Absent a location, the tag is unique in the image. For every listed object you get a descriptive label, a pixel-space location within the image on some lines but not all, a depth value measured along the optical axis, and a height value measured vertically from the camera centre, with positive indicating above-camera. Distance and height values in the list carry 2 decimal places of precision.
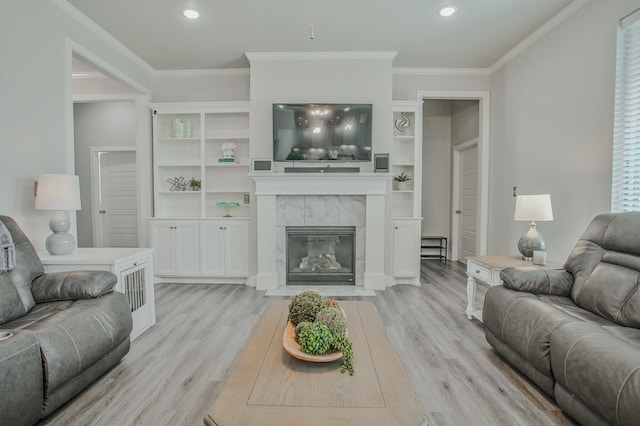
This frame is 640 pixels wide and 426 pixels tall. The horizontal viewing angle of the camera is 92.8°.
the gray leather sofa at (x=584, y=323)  1.31 -0.69
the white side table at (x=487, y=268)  2.60 -0.60
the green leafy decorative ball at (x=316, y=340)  1.31 -0.60
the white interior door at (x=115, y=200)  5.25 +0.04
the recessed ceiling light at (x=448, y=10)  2.94 +1.87
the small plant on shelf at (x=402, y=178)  4.30 +0.34
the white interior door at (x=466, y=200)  5.07 +0.03
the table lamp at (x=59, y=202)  2.37 +0.00
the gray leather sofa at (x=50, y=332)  1.36 -0.69
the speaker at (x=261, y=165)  3.85 +0.47
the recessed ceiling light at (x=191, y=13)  2.99 +1.88
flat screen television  3.85 +0.89
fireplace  3.97 -0.70
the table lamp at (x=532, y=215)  2.60 -0.11
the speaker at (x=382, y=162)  3.86 +0.50
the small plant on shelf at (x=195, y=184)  4.35 +0.26
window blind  2.37 +0.64
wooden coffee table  1.01 -0.71
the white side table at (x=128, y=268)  2.31 -0.52
